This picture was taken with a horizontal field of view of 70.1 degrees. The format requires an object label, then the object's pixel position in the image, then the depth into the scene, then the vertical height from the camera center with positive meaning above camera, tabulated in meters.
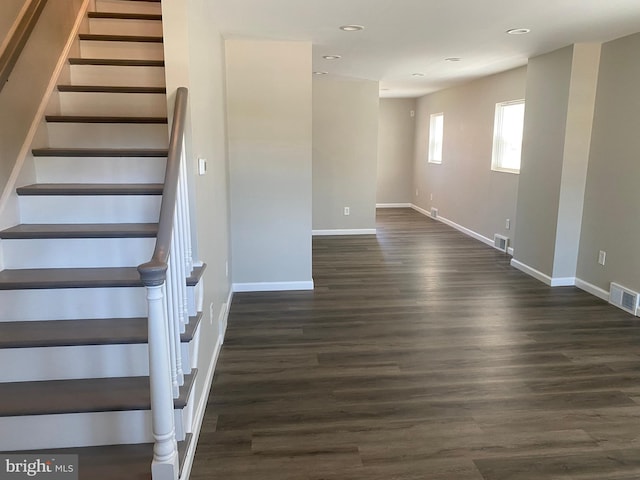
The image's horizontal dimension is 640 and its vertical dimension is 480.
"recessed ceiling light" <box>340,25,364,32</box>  3.71 +1.01
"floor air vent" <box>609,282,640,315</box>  3.95 -1.27
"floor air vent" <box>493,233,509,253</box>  6.20 -1.22
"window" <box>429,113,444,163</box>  8.76 +0.30
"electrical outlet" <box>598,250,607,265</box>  4.33 -0.97
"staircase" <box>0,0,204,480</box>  1.92 -0.66
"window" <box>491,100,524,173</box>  6.04 +0.23
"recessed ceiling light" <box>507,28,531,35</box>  3.75 +1.00
